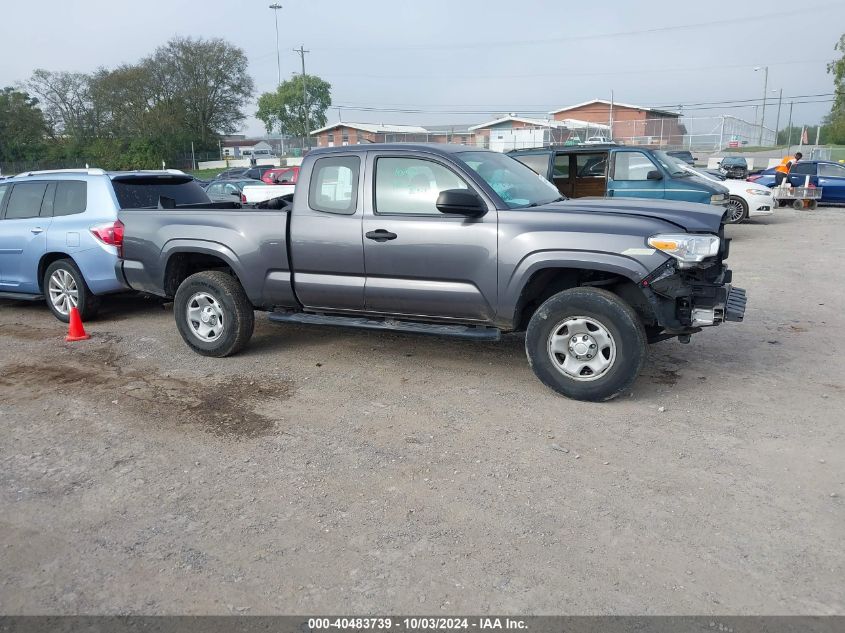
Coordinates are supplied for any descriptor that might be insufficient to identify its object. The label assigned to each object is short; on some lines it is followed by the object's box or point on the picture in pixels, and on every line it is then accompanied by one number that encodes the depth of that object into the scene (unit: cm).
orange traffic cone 720
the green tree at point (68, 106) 7225
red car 2399
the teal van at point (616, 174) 1185
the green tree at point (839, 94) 4459
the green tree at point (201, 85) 7569
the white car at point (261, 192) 1273
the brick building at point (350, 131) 6438
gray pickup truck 485
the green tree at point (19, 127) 6706
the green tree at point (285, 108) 9956
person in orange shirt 2083
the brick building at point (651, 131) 4478
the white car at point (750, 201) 1623
